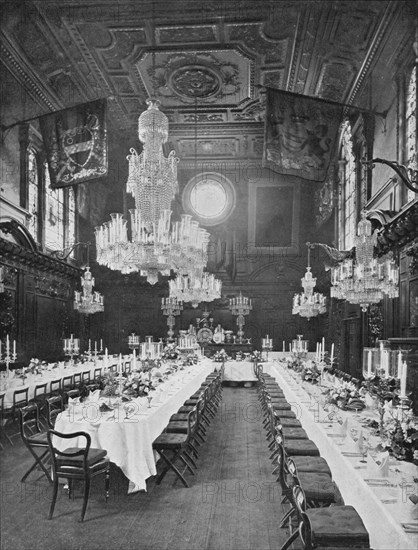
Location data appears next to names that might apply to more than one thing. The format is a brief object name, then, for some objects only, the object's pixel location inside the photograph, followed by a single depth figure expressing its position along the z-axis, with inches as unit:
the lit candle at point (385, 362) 182.7
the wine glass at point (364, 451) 155.7
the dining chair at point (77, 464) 190.1
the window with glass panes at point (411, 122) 343.3
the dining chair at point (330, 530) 121.3
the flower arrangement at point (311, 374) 356.0
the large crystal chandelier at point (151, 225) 304.7
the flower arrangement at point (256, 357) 619.6
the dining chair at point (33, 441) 213.8
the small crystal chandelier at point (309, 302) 594.7
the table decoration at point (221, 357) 641.0
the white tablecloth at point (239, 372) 623.8
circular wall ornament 818.2
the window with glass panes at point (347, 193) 565.9
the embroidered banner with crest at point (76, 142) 444.8
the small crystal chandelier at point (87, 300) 565.5
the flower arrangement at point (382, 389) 179.3
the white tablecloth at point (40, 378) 323.6
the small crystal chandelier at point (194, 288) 526.3
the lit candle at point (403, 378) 142.0
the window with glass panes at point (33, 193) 557.6
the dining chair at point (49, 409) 221.4
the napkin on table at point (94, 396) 259.5
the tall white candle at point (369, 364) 176.4
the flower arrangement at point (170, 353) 557.0
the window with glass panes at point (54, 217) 612.7
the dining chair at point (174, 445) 234.5
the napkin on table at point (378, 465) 138.8
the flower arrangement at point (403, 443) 141.6
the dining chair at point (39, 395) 335.9
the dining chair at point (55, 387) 376.5
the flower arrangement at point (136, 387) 273.4
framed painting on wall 789.9
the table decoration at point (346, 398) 236.7
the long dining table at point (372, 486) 110.0
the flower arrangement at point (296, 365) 451.9
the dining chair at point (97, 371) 493.6
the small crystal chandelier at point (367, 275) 308.2
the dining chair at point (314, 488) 160.9
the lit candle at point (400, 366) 148.9
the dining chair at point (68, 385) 391.4
